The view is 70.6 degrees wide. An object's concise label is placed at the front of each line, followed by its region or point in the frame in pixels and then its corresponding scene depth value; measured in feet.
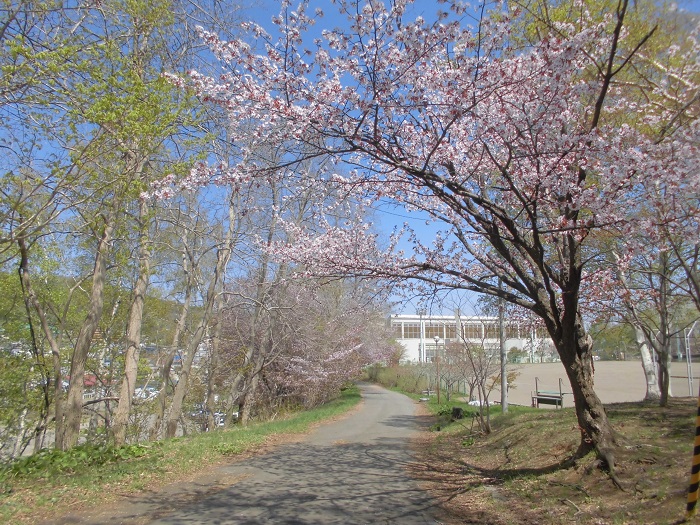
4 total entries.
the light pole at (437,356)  74.12
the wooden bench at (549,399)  56.51
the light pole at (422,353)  122.42
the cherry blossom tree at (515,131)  17.51
